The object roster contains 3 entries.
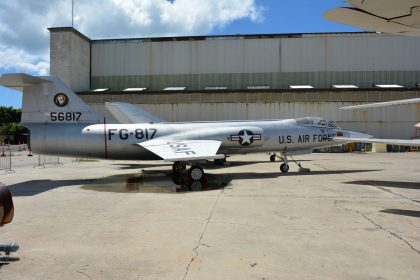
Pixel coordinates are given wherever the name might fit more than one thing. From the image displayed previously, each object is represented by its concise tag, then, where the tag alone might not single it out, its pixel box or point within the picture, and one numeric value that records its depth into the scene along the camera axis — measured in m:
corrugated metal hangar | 39.53
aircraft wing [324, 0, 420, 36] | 5.75
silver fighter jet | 13.94
